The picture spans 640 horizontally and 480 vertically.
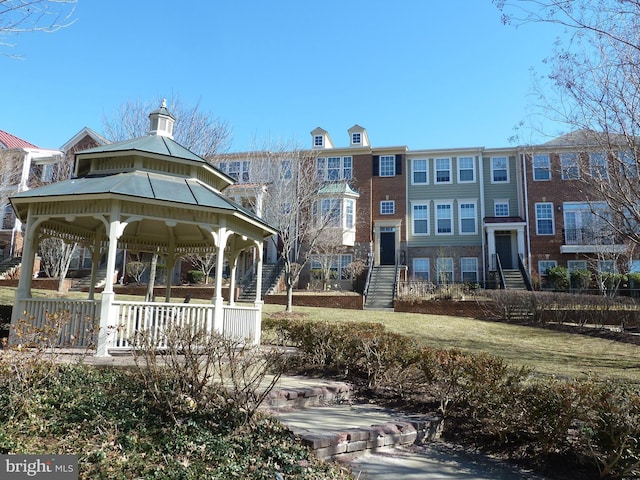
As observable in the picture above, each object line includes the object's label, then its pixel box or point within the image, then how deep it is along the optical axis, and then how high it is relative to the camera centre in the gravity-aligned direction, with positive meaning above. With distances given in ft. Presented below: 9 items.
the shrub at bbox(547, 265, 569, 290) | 81.20 +3.89
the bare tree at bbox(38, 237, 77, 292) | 77.71 +6.04
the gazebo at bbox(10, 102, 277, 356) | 28.62 +5.47
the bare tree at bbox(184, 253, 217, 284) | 82.28 +5.59
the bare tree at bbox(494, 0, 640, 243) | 29.19 +10.69
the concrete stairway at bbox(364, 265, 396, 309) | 71.05 +1.52
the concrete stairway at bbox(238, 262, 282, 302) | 76.43 +2.21
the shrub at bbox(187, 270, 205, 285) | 88.02 +3.25
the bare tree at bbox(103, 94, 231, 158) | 67.67 +24.27
